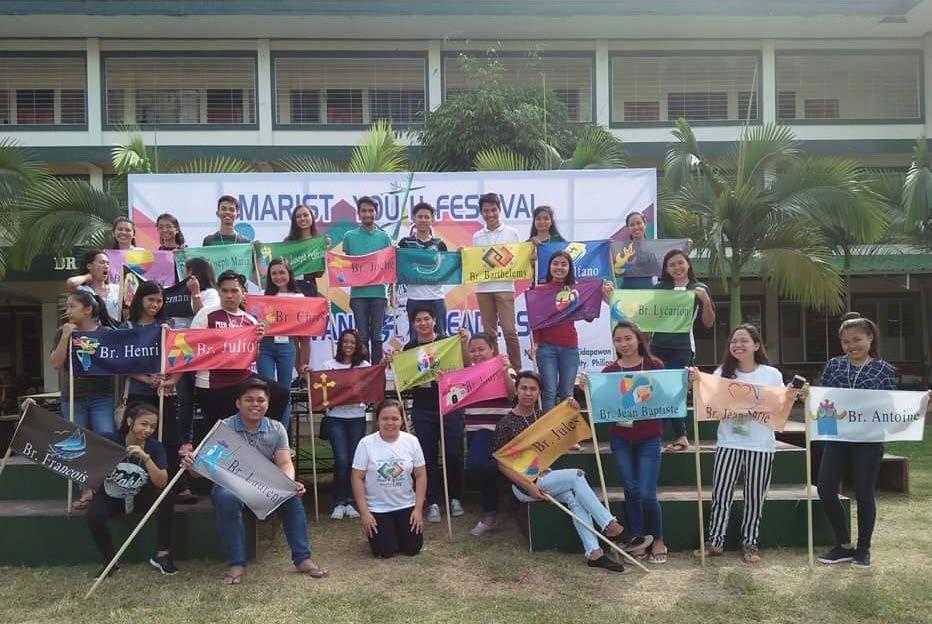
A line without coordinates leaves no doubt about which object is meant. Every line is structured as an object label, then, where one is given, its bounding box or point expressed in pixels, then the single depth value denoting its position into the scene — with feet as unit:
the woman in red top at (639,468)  19.13
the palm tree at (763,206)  35.96
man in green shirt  26.89
